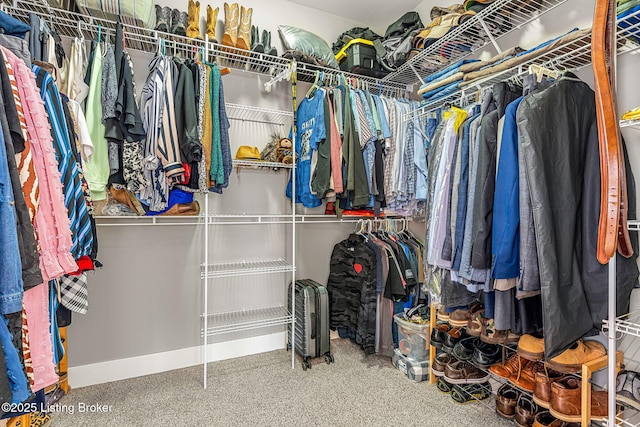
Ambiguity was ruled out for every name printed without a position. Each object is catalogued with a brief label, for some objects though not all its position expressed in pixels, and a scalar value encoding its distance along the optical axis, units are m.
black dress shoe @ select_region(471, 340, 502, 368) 1.74
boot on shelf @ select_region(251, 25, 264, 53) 2.18
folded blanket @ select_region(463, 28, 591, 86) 1.35
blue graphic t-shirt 2.19
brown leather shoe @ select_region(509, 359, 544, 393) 1.54
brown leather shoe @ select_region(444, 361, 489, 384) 1.82
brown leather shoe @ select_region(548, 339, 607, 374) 1.32
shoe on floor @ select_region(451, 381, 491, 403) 1.82
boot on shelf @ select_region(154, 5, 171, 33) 1.96
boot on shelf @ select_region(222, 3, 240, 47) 2.13
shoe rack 1.30
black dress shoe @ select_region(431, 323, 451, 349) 1.97
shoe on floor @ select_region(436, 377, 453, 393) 1.92
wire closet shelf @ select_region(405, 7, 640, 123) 1.30
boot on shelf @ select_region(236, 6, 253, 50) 2.14
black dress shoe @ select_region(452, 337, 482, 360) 1.83
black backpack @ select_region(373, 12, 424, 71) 2.43
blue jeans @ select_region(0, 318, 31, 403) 0.73
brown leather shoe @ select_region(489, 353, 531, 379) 1.60
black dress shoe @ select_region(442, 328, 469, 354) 1.91
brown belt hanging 1.07
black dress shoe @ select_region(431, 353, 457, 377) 1.91
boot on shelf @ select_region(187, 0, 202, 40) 2.04
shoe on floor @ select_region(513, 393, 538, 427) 1.55
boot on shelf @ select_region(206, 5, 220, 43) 2.12
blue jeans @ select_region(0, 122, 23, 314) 0.76
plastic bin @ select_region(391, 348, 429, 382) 2.04
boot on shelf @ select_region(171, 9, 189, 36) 2.02
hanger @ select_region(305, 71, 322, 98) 2.35
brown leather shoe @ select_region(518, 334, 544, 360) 1.37
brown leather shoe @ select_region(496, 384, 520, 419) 1.64
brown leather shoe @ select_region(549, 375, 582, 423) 1.33
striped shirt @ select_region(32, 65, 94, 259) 1.09
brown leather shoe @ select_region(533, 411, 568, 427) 1.44
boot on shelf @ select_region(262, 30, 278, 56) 2.23
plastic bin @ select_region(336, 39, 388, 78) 2.49
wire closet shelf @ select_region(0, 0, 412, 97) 1.74
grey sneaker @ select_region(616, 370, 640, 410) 1.25
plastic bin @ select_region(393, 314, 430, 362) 2.09
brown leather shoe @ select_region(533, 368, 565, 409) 1.43
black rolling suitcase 2.26
